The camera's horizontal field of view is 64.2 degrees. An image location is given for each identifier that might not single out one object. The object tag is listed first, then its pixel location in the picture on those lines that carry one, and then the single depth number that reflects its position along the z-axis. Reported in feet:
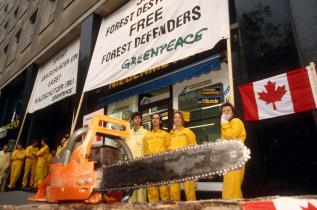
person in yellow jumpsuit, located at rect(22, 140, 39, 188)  30.78
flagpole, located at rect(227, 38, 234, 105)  11.62
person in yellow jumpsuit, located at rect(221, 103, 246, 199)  11.43
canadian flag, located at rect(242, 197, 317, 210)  3.81
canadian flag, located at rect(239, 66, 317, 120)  10.98
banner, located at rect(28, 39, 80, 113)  27.40
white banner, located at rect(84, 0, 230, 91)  14.56
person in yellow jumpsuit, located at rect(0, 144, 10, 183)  32.00
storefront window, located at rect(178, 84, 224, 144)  17.44
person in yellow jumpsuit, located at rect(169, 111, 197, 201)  14.01
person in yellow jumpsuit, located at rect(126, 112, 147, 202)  16.58
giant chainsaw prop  5.82
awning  16.06
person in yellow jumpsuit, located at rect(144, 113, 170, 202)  14.75
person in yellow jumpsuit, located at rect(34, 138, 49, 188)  29.45
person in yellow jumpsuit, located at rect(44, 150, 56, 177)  30.50
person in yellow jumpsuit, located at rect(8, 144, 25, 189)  31.13
